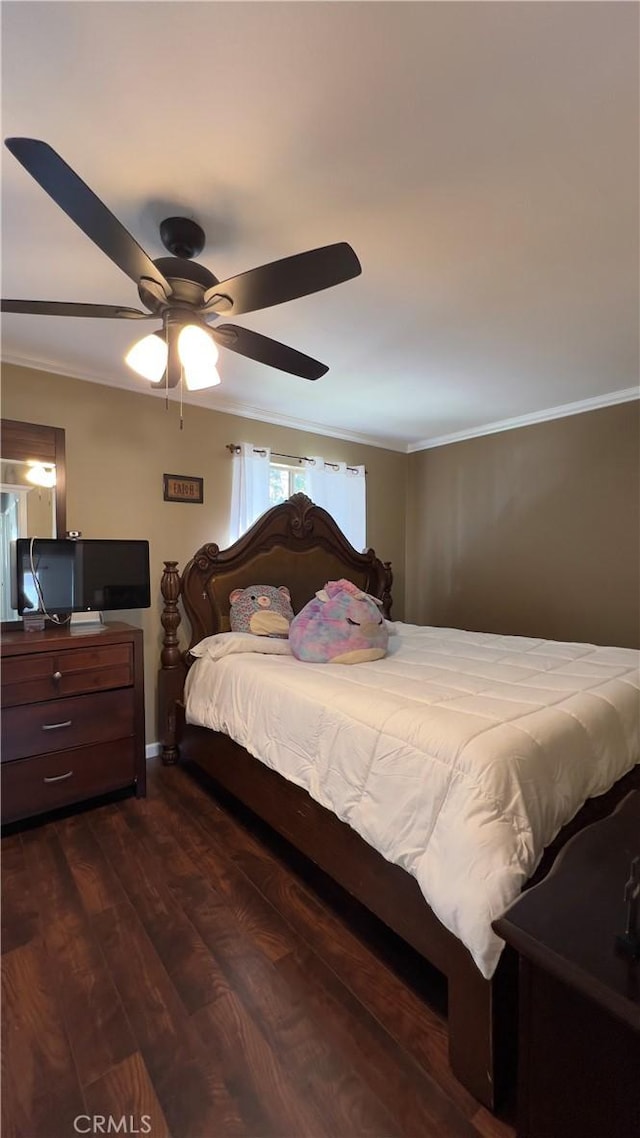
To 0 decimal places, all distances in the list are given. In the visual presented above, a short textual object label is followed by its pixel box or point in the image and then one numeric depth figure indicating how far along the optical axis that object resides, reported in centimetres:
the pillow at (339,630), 252
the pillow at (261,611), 298
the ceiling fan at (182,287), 105
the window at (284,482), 373
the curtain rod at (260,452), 339
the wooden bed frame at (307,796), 112
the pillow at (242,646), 268
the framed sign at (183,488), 314
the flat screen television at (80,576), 252
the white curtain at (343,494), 385
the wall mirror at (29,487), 252
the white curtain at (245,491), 340
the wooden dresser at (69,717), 217
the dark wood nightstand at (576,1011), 75
